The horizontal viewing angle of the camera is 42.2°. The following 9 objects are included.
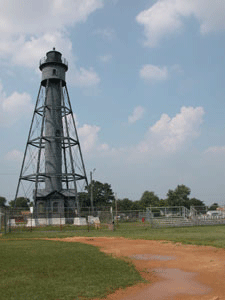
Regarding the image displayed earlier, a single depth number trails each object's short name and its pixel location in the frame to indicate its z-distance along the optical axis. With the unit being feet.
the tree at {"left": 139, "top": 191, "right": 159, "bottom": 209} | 280.92
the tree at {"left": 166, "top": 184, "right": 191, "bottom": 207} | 276.53
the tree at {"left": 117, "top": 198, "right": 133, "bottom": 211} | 269.64
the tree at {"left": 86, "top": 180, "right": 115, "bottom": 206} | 259.60
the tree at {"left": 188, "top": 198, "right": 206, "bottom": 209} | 356.07
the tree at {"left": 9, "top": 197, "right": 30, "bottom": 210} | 410.66
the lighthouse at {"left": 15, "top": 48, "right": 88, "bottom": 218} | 138.82
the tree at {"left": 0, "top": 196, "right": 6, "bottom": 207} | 442.87
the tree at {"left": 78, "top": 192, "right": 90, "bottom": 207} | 248.93
